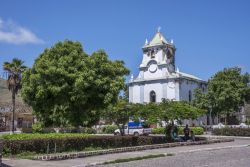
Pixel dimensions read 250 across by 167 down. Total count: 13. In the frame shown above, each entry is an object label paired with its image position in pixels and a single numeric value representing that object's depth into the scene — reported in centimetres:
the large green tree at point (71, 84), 2392
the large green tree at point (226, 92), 5744
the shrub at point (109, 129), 5387
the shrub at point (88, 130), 4892
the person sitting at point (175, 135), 2734
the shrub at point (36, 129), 3691
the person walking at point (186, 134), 2841
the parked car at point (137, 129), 4316
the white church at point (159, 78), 6838
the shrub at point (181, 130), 4706
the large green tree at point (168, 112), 2645
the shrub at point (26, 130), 4572
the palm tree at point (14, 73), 4131
